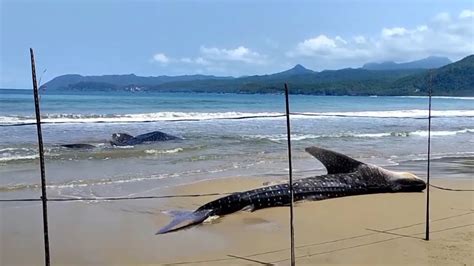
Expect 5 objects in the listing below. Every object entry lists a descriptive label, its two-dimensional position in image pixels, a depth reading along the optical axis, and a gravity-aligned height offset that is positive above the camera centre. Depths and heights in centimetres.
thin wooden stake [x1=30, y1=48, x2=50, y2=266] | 397 -42
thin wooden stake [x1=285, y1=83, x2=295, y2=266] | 502 -101
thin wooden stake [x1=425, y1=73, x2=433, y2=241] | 611 -165
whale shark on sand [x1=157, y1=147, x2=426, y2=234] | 771 -154
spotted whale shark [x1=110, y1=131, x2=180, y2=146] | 1825 -171
